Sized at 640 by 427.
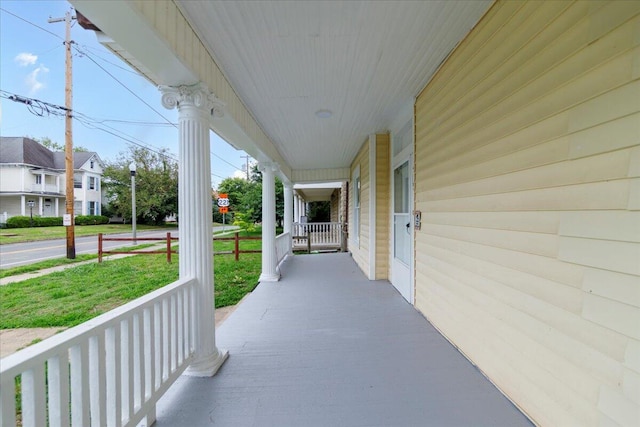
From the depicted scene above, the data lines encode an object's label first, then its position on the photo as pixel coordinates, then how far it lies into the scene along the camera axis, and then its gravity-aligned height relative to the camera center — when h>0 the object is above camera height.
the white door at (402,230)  3.69 -0.31
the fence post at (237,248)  8.19 -1.14
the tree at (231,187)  25.55 +2.37
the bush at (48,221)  18.22 -0.68
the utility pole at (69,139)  8.02 +2.18
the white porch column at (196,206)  2.06 +0.04
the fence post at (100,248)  7.73 -1.06
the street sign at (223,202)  12.48 +0.39
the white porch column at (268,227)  5.10 -0.32
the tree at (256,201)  15.82 +0.56
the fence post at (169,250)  7.73 -1.13
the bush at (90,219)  19.87 -0.66
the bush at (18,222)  16.89 -0.66
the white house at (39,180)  18.80 +2.36
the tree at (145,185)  24.03 +2.37
